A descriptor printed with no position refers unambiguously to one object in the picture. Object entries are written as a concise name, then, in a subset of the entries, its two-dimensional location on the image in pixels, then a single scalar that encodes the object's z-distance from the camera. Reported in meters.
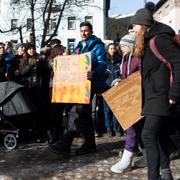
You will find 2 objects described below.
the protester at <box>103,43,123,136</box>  9.16
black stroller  7.71
